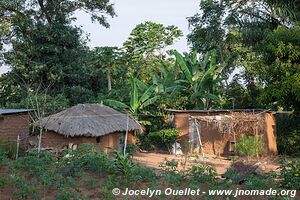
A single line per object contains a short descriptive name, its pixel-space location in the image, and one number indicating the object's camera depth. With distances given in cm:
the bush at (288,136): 1661
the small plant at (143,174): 757
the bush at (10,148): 1191
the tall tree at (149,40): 2730
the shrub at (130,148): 1505
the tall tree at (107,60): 2075
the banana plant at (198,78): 1766
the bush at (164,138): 1750
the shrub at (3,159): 889
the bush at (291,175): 689
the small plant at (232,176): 780
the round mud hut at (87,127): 1456
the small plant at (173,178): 721
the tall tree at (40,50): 1859
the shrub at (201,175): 757
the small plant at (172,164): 846
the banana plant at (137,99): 1744
